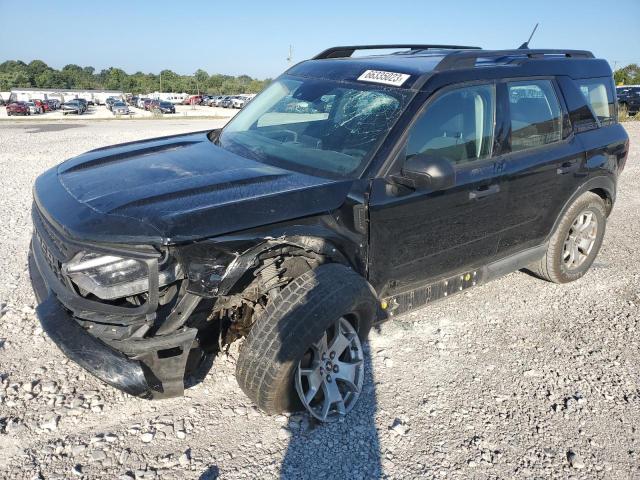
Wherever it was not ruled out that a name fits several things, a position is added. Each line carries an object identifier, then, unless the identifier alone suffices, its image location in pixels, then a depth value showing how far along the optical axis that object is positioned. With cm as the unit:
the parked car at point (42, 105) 4691
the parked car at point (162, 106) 4815
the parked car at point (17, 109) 4022
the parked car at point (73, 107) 4634
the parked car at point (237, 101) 5733
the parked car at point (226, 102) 5969
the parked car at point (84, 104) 5038
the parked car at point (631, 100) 2625
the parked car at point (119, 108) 4503
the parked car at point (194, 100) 6701
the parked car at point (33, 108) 4391
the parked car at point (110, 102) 5409
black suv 243
